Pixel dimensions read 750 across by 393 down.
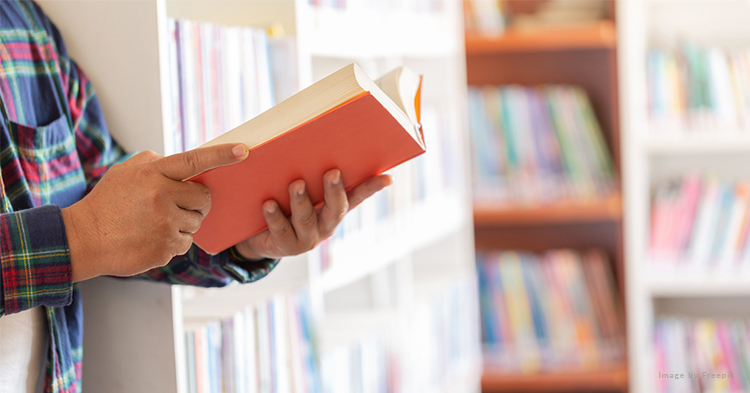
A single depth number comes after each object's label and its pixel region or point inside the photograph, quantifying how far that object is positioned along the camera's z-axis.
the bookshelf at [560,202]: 3.24
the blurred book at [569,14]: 3.26
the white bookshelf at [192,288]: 1.94
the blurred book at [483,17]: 3.28
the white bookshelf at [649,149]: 3.21
